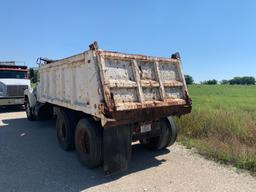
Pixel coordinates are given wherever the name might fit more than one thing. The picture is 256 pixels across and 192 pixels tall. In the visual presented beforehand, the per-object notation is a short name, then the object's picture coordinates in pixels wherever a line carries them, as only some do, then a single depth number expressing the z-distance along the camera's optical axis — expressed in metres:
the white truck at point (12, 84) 11.03
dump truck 3.58
